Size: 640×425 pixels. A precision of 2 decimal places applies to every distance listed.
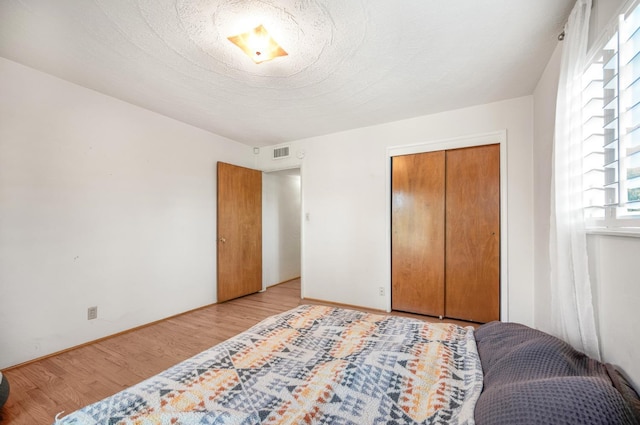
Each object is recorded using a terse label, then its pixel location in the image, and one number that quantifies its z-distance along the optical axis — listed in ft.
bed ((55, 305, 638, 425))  2.49
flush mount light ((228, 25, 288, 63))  5.75
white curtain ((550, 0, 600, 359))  4.18
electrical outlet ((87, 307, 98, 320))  8.39
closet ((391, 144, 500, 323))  9.55
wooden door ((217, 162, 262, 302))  12.74
